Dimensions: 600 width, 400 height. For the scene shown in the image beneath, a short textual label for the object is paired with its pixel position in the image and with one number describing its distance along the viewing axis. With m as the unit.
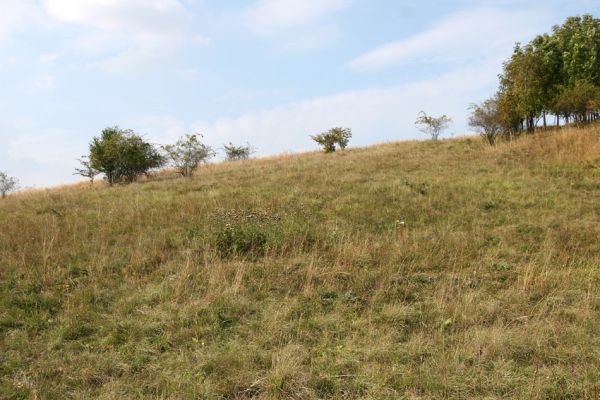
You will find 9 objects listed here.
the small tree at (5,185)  21.59
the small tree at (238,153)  32.48
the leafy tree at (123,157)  21.75
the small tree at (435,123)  24.55
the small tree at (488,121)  19.44
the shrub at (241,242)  7.36
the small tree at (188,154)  20.94
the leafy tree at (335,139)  26.45
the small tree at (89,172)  22.97
